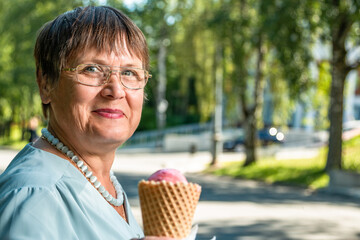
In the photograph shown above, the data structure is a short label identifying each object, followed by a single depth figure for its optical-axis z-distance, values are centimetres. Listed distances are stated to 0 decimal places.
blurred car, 3709
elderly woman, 171
